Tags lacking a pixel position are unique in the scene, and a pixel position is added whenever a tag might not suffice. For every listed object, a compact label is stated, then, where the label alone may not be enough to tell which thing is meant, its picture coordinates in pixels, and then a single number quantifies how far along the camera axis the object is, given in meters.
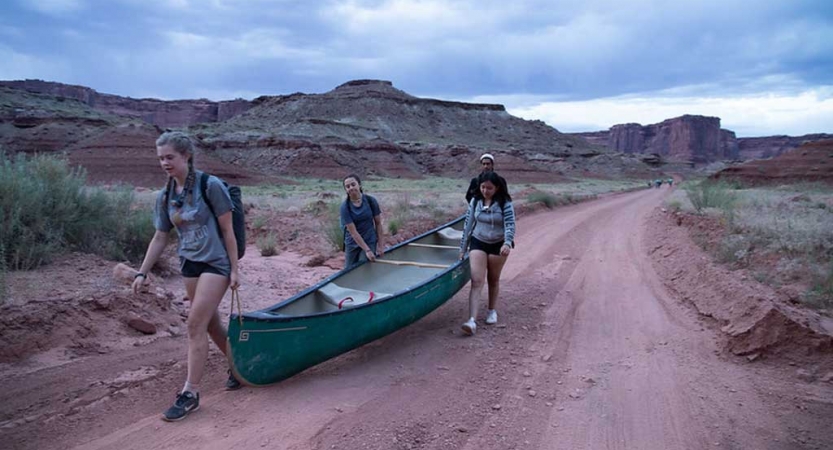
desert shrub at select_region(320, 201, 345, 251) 11.58
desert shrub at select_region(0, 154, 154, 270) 6.86
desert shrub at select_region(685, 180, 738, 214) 15.99
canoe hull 4.46
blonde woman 4.11
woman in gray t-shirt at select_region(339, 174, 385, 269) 6.59
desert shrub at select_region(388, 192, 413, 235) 13.87
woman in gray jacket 6.36
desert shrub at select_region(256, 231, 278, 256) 11.73
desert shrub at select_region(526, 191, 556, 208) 23.27
